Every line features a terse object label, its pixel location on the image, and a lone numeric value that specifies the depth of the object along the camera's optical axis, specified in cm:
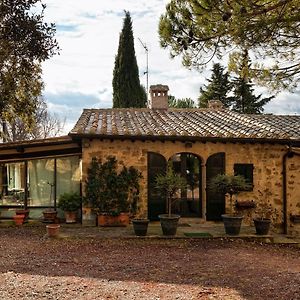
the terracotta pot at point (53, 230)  1094
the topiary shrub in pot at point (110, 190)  1255
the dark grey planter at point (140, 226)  1100
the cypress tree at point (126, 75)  2611
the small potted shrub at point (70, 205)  1312
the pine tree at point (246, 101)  3194
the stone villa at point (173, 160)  1277
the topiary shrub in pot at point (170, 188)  1109
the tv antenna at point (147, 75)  2445
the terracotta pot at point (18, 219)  1328
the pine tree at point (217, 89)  3187
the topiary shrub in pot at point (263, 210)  1323
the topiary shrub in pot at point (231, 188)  1141
